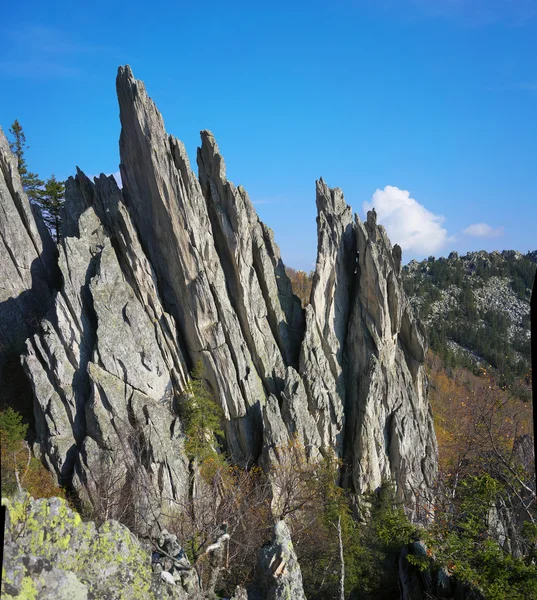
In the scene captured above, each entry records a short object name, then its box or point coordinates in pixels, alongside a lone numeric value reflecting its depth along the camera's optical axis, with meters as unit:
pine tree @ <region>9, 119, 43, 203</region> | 46.67
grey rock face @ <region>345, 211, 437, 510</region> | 33.66
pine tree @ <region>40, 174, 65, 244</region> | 44.38
